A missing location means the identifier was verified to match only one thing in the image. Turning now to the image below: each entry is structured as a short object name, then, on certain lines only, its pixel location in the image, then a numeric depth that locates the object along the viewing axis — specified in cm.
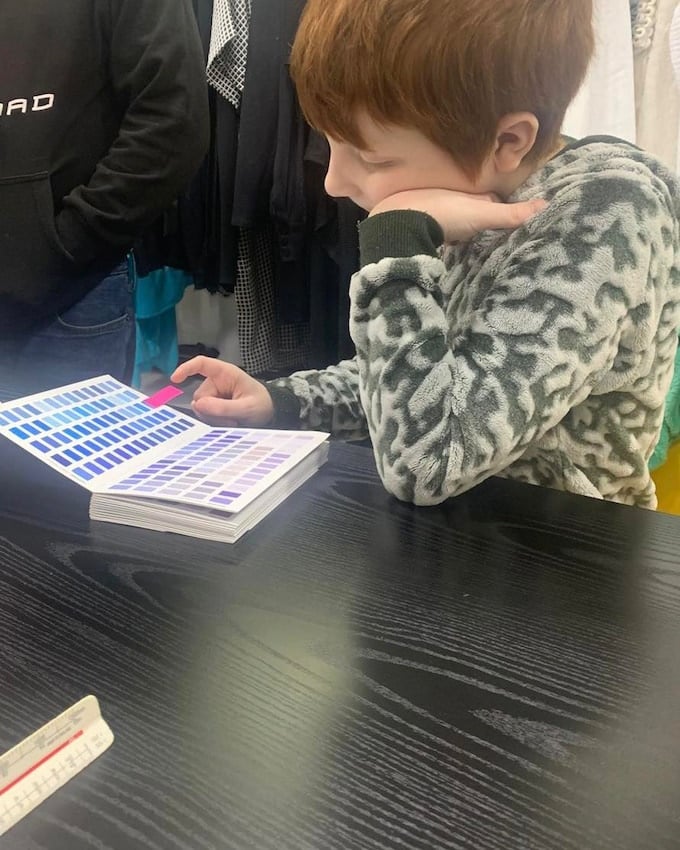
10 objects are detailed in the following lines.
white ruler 32
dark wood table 32
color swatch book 57
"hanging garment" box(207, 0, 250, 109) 166
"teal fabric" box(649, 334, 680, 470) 119
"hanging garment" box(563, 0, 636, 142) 141
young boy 56
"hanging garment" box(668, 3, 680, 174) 133
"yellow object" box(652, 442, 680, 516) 123
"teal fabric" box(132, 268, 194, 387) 199
